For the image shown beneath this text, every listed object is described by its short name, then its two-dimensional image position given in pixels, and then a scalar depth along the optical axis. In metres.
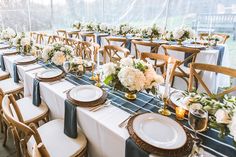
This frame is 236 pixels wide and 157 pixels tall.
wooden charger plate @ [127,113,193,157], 0.79
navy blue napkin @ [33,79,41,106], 1.62
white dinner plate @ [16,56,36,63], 2.14
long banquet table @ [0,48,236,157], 0.95
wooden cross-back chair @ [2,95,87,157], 0.95
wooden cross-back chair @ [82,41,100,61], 2.23
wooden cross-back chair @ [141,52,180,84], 1.63
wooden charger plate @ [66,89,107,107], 1.19
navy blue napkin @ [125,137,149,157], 0.82
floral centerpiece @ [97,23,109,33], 4.97
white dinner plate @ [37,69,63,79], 1.67
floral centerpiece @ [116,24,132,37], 4.35
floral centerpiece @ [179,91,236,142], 0.80
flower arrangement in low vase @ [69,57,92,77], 1.73
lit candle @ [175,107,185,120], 1.06
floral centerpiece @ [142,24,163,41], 3.43
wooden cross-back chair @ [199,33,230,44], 3.65
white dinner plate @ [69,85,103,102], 1.25
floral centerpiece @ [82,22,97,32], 5.20
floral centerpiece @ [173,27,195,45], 3.07
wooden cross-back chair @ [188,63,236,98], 1.35
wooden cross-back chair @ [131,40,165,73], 2.72
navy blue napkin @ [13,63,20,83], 2.11
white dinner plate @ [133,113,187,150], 0.83
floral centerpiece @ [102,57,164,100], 1.12
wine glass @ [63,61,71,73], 1.74
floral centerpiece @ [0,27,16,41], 3.27
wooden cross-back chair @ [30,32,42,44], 4.27
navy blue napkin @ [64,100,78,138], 1.20
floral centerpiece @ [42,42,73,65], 1.91
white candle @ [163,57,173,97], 1.12
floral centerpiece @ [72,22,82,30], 5.68
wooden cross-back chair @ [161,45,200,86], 2.22
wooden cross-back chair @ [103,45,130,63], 2.05
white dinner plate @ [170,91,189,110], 1.11
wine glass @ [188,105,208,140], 0.86
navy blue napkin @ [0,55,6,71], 2.59
